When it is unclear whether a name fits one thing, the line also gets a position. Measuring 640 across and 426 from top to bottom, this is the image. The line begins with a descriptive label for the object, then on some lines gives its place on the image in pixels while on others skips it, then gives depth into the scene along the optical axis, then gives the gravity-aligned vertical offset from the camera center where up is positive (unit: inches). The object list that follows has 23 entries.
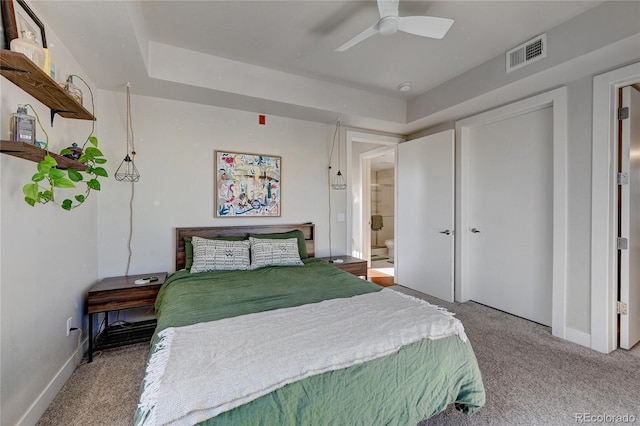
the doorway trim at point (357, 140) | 151.3 +37.1
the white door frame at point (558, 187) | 99.0 +6.5
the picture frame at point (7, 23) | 52.3 +34.5
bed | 39.6 -24.5
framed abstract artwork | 121.9 +10.5
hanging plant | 51.5 +6.8
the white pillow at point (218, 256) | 102.5 -17.0
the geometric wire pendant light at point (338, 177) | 146.3 +15.9
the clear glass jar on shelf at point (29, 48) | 51.3 +29.7
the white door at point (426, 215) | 138.3 -4.3
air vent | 91.1 +50.4
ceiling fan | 68.5 +45.1
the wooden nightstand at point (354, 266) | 127.6 -26.1
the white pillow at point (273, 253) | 108.9 -17.2
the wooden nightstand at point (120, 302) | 88.6 -29.4
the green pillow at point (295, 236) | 121.5 -12.1
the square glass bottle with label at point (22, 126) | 54.6 +16.2
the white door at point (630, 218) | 88.6 -4.1
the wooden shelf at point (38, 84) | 49.9 +25.7
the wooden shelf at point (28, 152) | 51.2 +11.3
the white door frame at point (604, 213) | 88.2 -2.5
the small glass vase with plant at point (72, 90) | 68.4 +29.6
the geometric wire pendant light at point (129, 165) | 106.7 +16.7
